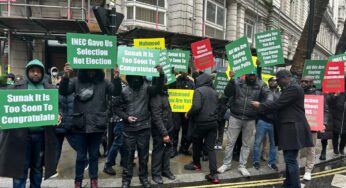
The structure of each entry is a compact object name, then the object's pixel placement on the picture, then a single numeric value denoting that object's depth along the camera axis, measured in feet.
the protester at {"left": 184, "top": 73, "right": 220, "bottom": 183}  17.25
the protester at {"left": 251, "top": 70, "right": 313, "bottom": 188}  15.19
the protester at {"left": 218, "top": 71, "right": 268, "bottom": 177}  18.40
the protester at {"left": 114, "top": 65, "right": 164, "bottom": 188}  15.49
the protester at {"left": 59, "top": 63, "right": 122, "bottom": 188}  14.44
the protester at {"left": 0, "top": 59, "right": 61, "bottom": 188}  12.47
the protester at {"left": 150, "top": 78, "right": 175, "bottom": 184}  16.34
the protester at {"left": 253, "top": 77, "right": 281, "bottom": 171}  20.06
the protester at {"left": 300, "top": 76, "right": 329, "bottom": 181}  18.47
